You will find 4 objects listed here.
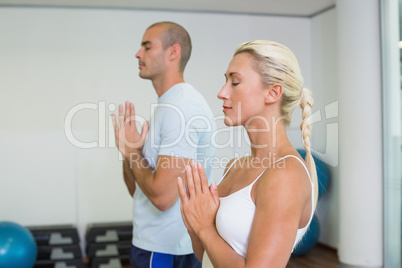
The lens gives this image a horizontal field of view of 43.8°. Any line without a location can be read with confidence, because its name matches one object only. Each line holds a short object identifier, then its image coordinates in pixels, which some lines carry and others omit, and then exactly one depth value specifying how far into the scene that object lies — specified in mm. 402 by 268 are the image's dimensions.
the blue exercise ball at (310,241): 4521
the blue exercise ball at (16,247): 3781
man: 1746
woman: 1093
